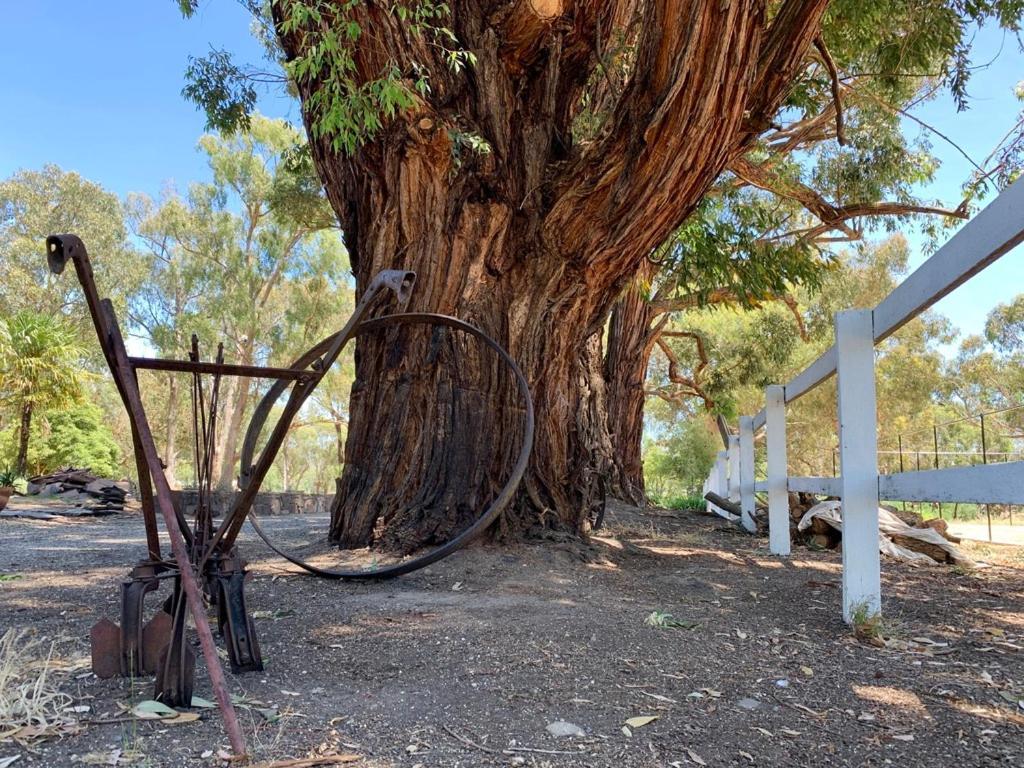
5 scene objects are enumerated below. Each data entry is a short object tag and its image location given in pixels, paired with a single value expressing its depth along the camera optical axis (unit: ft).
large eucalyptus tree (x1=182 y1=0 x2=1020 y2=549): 12.21
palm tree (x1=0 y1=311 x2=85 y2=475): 46.60
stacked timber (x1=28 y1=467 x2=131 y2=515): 37.53
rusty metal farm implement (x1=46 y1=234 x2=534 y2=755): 6.15
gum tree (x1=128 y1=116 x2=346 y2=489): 74.64
